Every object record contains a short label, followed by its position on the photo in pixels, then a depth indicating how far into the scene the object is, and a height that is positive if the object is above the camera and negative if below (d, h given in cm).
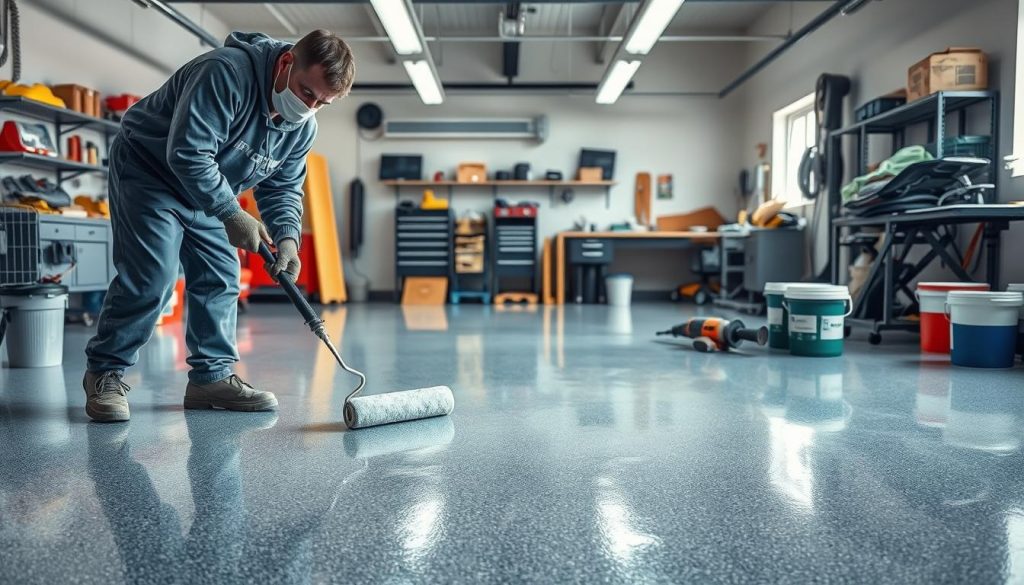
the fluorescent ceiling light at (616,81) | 648 +177
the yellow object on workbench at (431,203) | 864 +74
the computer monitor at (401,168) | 900 +120
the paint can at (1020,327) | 342 -28
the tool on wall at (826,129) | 605 +116
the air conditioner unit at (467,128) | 904 +169
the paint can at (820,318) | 353 -25
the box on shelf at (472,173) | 891 +113
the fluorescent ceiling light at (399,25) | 496 +174
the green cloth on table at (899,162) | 429 +62
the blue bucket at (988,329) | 325 -27
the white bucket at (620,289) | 813 -24
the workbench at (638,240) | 830 +31
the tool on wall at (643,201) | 907 +81
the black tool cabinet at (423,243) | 867 +28
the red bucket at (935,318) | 376 -26
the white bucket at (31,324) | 319 -25
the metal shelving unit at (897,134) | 420 +90
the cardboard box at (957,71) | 432 +115
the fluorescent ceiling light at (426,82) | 648 +175
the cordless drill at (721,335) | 370 -35
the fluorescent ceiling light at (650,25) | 497 +174
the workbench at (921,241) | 343 +13
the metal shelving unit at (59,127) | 472 +103
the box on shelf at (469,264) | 870 +3
